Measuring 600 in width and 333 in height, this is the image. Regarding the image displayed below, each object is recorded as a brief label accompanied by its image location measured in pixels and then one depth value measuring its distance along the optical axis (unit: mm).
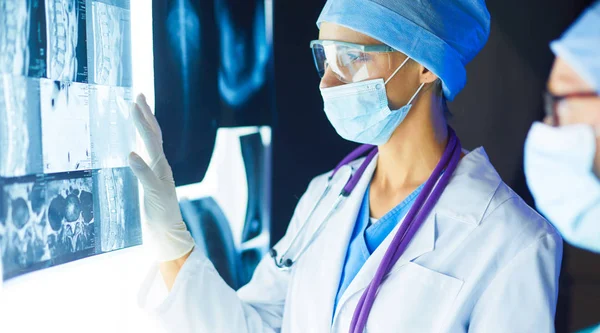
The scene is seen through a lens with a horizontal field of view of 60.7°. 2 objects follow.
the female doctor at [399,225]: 975
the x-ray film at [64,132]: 807
